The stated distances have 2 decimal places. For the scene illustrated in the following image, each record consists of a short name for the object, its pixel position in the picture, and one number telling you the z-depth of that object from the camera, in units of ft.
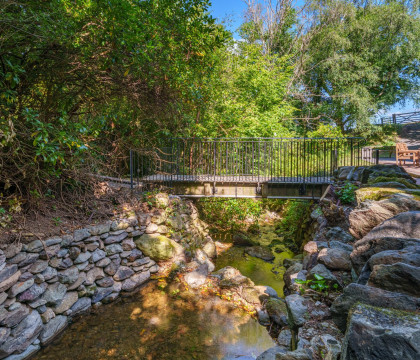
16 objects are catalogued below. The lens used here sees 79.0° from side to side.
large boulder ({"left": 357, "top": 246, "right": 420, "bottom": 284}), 6.39
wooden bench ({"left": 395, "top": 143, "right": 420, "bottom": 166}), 29.60
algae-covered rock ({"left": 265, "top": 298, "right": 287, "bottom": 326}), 12.96
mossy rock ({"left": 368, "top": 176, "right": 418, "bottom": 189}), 14.60
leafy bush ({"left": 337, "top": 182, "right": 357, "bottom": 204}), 18.41
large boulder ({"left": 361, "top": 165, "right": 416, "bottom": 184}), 16.84
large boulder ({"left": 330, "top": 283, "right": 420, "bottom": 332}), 5.28
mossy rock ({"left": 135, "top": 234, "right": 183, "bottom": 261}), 17.89
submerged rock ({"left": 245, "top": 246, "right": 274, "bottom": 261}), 23.19
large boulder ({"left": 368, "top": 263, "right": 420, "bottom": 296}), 5.79
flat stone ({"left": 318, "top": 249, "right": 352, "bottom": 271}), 11.80
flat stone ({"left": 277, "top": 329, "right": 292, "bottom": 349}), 10.96
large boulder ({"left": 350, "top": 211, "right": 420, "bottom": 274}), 7.47
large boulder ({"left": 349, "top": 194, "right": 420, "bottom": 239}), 10.14
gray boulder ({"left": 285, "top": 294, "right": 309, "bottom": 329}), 8.98
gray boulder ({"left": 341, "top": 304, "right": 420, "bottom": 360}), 3.70
